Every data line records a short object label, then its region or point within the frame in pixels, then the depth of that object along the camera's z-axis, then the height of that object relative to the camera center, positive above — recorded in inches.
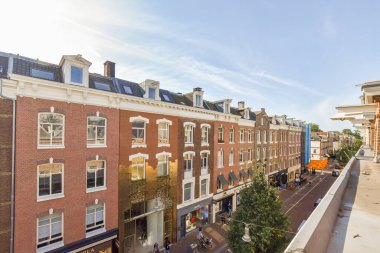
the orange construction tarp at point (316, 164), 1931.6 -303.1
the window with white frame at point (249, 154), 1256.2 -135.6
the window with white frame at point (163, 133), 763.4 -5.6
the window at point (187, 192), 864.3 -252.4
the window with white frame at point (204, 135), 947.8 -15.3
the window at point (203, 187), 955.3 -255.1
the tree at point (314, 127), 4393.5 +110.8
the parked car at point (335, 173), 2026.3 -392.4
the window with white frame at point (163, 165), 762.2 -124.7
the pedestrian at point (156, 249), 708.7 -398.6
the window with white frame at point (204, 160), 949.7 -129.0
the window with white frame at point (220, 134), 1032.8 -13.5
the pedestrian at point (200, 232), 789.1 -384.7
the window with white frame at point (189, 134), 868.6 -10.0
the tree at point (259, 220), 579.2 -254.1
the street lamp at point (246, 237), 487.1 -245.2
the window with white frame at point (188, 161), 864.9 -124.9
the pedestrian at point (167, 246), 723.5 -401.9
